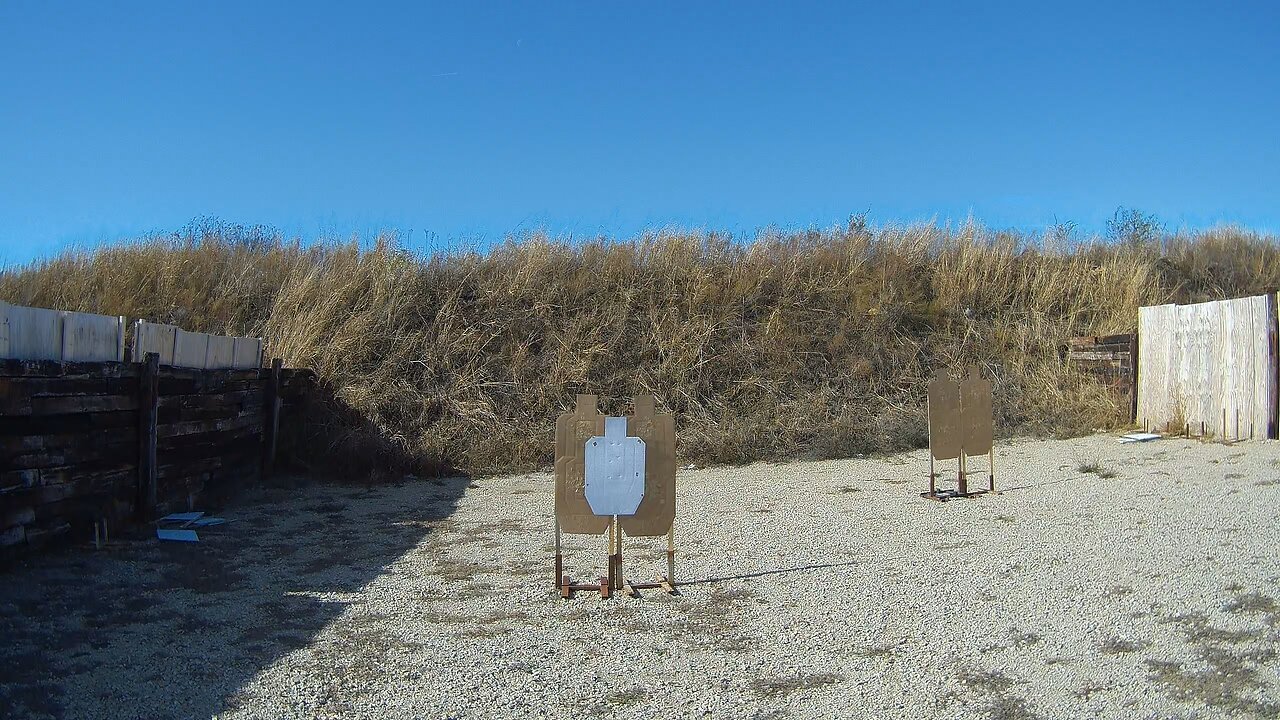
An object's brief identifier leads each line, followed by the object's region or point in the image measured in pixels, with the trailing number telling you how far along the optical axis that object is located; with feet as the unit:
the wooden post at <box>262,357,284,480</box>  37.78
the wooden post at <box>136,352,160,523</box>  26.68
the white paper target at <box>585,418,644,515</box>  20.36
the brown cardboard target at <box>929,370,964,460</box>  30.60
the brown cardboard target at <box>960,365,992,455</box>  31.30
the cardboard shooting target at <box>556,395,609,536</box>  20.33
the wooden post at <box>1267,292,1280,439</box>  34.53
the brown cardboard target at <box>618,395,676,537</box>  20.48
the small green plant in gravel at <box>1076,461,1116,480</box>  31.24
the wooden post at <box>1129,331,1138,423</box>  43.37
